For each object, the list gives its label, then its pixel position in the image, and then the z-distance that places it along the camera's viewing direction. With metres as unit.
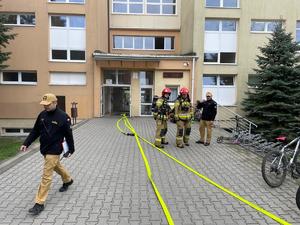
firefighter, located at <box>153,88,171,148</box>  6.88
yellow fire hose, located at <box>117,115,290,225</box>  3.25
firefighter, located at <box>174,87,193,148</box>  6.96
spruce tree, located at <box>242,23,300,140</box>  11.94
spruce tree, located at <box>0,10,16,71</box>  11.08
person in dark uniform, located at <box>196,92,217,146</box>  7.38
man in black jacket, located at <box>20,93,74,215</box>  3.39
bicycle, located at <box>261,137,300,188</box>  4.31
